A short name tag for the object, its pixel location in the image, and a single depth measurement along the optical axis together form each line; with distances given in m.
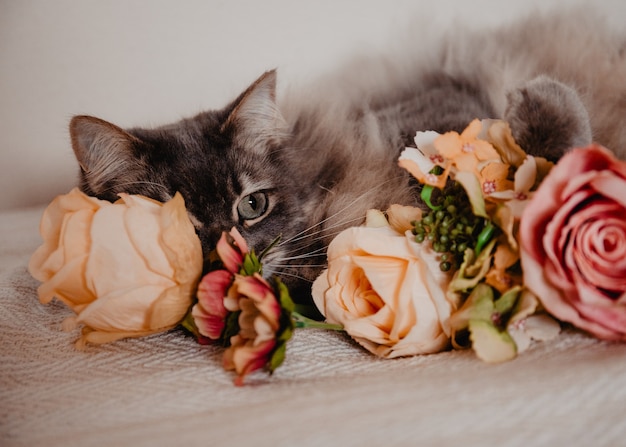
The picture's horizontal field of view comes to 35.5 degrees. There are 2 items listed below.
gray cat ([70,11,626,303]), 0.59
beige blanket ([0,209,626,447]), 0.43
